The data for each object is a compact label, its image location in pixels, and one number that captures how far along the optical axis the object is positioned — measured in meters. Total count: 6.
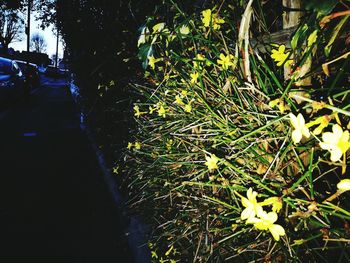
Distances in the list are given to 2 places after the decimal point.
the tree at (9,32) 37.49
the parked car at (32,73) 15.49
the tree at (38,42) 60.41
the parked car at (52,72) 33.54
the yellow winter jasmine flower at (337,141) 0.18
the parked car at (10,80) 8.67
